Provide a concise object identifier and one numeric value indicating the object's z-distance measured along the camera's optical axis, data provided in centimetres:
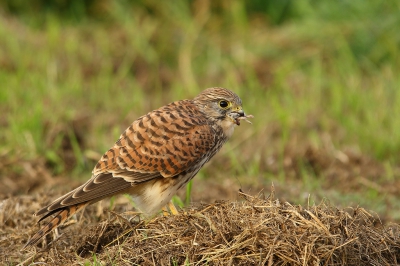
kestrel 1031
